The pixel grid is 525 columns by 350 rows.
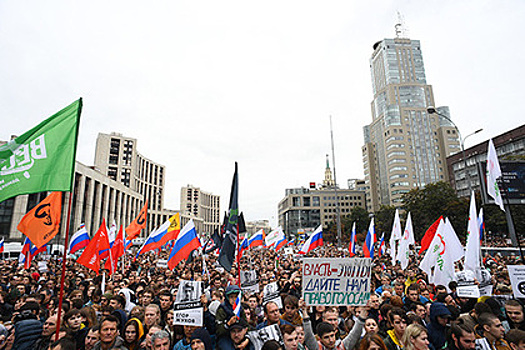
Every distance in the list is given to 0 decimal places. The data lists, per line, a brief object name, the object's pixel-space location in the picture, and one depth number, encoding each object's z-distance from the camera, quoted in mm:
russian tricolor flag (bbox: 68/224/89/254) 14742
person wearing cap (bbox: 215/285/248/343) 4369
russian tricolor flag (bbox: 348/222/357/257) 16614
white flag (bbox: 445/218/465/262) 9562
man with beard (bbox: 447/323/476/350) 3664
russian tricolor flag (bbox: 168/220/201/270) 10586
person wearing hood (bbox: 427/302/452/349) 4517
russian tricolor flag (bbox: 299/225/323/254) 18044
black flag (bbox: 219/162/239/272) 6699
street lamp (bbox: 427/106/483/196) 17977
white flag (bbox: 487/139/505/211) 9523
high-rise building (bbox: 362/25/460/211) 100500
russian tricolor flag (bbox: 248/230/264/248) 21469
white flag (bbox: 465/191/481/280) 7985
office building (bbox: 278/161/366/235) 135125
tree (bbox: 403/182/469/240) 34625
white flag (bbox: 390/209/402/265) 13695
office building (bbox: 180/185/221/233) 156875
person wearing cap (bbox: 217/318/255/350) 4066
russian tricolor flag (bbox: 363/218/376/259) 13792
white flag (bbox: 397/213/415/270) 12075
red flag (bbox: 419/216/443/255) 11909
